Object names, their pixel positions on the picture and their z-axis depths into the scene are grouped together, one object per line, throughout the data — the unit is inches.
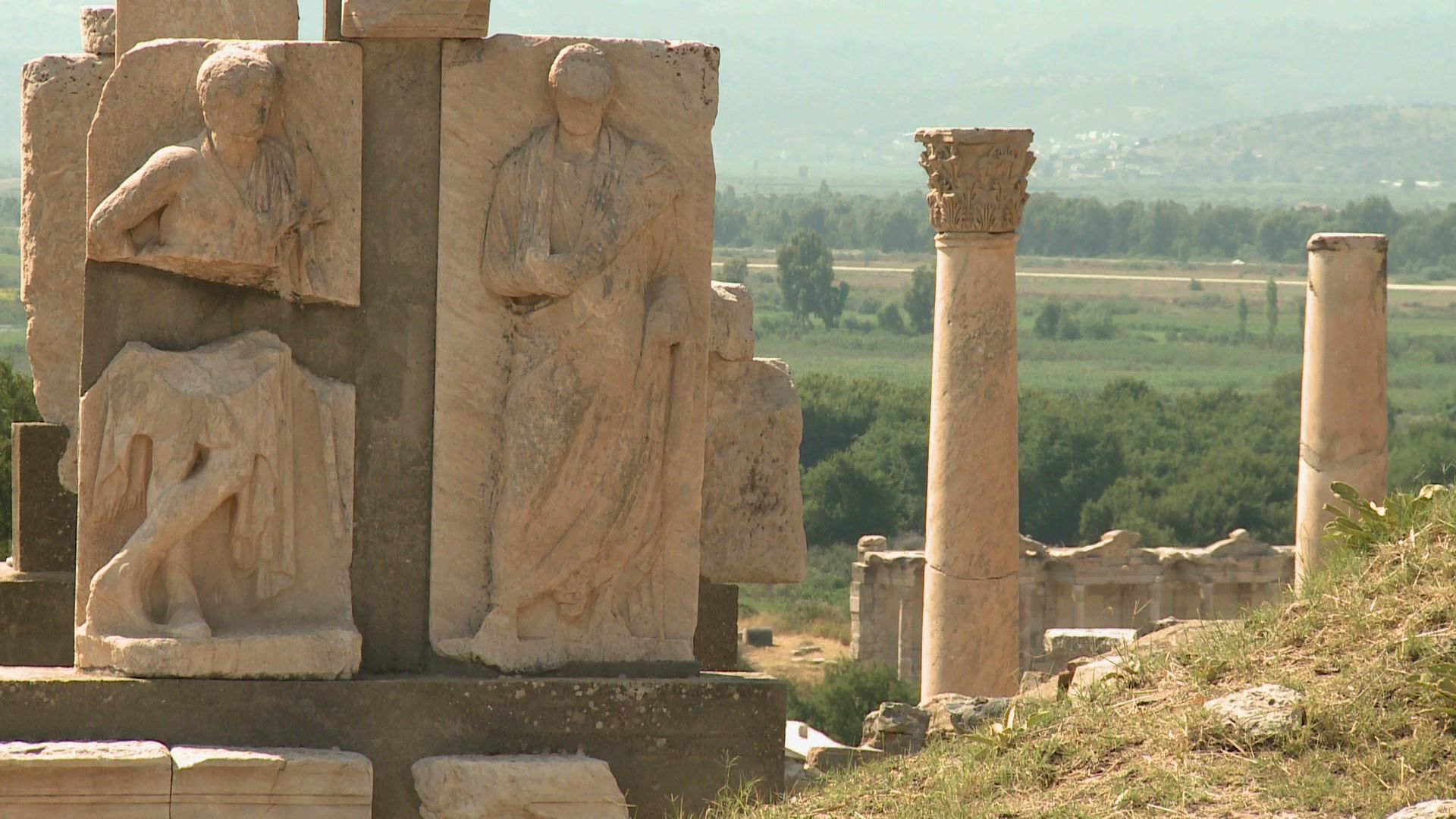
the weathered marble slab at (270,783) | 572.7
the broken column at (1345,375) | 965.8
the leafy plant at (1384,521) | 623.2
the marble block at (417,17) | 602.9
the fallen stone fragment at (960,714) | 709.9
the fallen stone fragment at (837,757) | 805.2
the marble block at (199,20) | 717.3
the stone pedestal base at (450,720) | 582.9
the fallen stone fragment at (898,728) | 835.4
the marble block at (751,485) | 753.0
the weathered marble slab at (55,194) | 738.2
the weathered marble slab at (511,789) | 591.8
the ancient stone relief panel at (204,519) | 581.9
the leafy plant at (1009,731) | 563.5
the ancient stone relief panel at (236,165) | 584.1
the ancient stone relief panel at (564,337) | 603.8
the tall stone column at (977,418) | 1084.5
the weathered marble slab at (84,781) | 565.0
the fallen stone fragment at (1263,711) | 528.4
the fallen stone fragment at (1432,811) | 464.1
